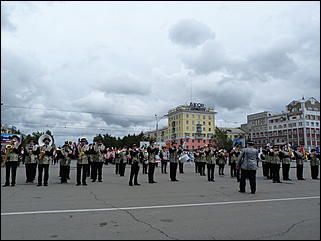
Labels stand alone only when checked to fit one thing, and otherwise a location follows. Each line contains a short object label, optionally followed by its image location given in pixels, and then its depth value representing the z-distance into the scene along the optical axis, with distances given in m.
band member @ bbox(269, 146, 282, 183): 14.66
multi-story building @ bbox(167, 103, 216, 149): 107.19
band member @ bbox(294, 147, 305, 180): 16.25
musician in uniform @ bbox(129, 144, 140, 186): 12.85
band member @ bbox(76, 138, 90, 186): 12.83
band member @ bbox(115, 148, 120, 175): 20.89
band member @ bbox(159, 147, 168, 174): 21.23
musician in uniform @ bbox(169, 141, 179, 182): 15.02
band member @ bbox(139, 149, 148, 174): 14.03
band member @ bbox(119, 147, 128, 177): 18.84
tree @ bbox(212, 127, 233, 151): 83.94
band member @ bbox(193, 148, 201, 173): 22.01
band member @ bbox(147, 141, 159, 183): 13.77
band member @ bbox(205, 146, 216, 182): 15.26
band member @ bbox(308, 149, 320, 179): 16.62
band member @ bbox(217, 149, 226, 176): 19.67
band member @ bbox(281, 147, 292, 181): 15.94
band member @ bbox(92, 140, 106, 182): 14.39
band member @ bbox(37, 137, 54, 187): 12.41
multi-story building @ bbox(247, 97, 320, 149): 93.25
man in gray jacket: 10.66
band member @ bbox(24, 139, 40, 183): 12.95
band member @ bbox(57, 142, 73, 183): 13.84
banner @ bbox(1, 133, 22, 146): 38.13
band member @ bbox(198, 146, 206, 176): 20.02
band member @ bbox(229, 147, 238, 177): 17.39
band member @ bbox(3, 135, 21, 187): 11.92
